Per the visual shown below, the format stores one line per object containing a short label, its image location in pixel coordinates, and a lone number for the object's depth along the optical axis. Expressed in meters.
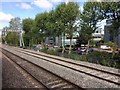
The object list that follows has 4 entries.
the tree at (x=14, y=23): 58.47
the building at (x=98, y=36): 51.49
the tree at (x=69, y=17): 18.19
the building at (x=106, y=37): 35.35
